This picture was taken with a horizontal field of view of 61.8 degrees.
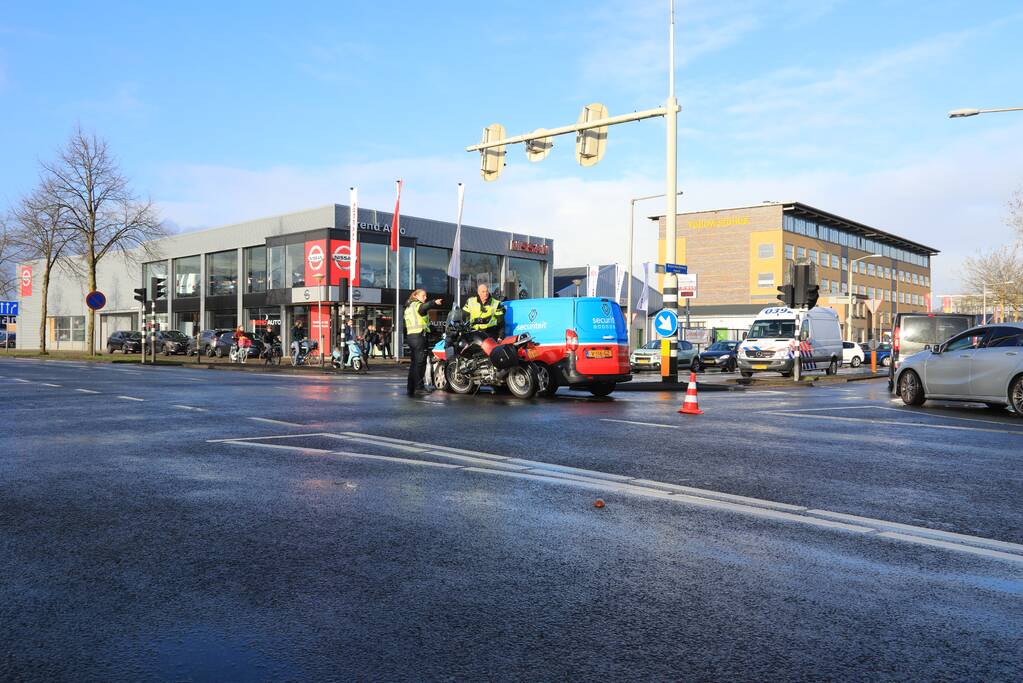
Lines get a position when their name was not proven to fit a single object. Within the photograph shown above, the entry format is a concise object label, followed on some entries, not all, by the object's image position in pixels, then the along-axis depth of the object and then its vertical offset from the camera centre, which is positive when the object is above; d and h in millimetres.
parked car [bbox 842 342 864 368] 45781 -360
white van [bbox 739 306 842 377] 28781 +195
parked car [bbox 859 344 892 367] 46559 -382
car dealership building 46438 +4581
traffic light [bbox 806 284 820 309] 22797 +1392
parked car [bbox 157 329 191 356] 50656 -39
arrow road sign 20625 +546
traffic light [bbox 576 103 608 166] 19203 +4619
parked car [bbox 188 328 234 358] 46216 -133
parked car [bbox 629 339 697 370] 34072 -459
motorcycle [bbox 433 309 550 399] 15922 -367
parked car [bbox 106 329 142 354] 53094 -67
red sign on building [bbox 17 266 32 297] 61294 +4468
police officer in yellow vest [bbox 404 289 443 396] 16047 +198
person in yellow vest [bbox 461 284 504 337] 16094 +585
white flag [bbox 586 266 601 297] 45088 +3670
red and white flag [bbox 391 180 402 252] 37966 +5222
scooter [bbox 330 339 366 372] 31125 -623
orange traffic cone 12883 -889
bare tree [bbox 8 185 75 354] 49438 +6479
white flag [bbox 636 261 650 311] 43594 +2850
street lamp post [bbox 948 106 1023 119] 22422 +6198
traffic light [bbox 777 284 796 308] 23094 +1411
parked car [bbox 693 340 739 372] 36188 -559
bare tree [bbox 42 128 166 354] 49500 +7360
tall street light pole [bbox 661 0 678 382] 20188 +3607
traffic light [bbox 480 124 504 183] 20609 +4543
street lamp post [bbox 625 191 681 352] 41066 +6156
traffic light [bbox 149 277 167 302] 37594 +2407
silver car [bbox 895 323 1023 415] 14086 -379
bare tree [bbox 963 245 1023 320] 54750 +4744
